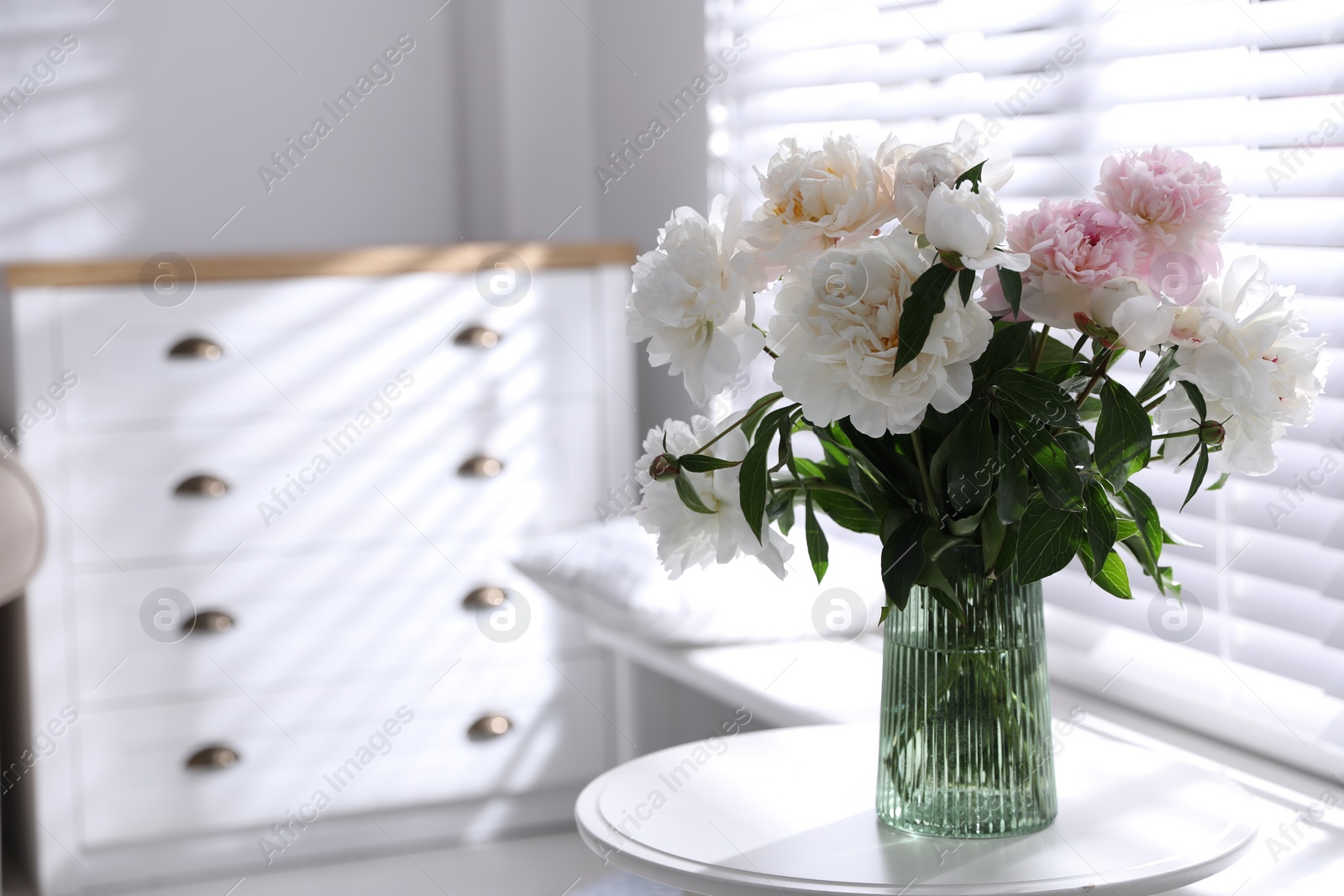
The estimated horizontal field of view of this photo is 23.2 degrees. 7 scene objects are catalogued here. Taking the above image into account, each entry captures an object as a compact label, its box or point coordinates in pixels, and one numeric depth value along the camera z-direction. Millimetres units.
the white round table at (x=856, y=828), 2423
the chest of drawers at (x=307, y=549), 3642
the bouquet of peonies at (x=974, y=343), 2328
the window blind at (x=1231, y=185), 2865
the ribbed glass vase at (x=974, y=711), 2447
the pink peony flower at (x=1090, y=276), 2338
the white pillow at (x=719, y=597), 3337
